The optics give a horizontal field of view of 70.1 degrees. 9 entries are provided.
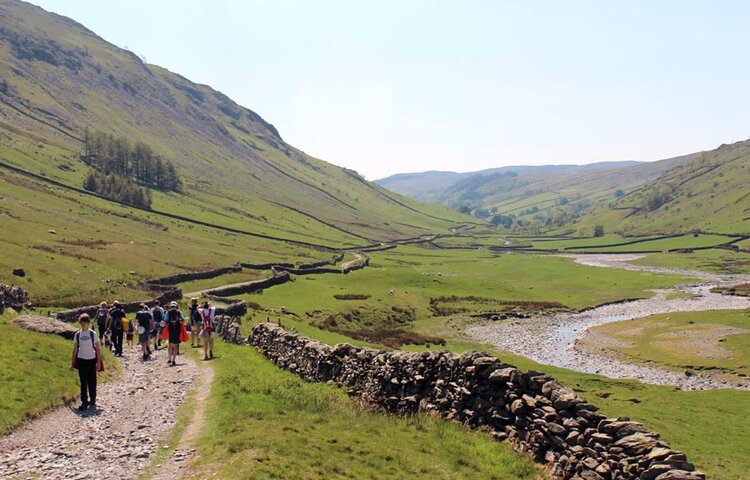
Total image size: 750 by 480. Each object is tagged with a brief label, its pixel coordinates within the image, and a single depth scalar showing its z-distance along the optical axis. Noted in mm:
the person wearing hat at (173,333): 32625
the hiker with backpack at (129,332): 39269
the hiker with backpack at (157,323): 40812
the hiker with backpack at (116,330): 34938
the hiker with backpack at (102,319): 37500
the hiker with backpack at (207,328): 34094
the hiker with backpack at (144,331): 35062
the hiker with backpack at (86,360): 20922
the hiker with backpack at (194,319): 39375
